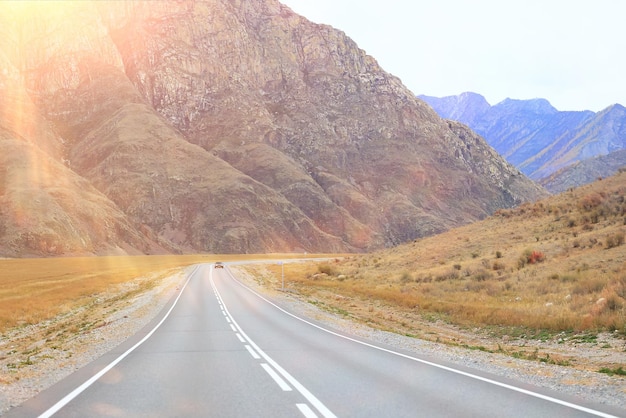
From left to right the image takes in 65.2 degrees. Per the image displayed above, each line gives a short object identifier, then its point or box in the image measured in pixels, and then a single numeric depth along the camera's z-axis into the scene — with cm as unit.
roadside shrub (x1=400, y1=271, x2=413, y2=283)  3712
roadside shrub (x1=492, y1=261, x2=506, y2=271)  3297
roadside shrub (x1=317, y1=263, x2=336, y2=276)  5316
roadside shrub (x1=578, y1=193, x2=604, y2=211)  4175
